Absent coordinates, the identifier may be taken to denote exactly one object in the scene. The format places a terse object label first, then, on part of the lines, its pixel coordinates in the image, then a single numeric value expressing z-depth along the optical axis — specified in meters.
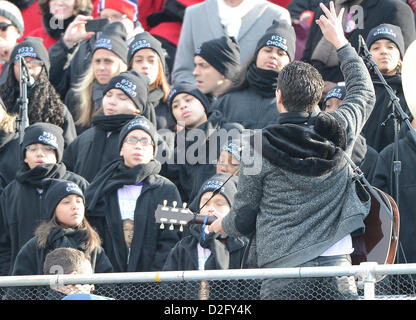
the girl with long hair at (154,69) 20.67
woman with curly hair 20.52
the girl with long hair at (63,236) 16.77
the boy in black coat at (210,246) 16.33
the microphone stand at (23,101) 19.37
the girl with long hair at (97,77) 21.36
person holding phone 22.64
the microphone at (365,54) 15.11
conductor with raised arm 12.80
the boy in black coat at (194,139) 18.56
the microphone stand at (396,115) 14.59
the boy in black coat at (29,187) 18.16
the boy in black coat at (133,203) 17.23
